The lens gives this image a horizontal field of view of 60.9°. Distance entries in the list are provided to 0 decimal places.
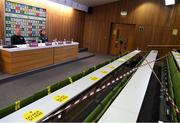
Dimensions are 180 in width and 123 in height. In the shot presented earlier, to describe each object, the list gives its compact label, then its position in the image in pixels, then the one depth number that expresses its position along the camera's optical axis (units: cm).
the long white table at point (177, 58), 379
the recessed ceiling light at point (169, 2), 710
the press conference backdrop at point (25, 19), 555
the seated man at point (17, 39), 542
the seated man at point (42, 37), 645
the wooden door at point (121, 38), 903
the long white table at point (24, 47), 421
